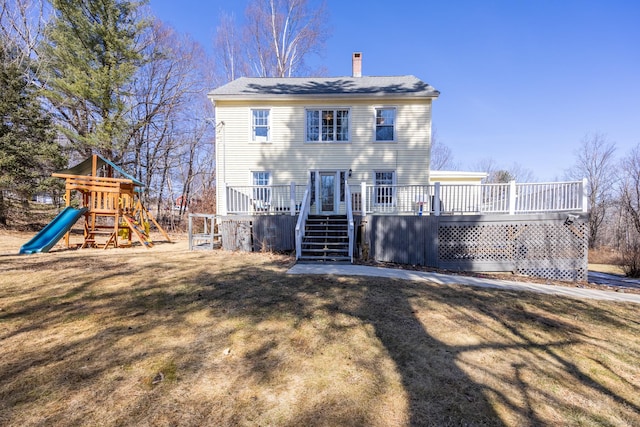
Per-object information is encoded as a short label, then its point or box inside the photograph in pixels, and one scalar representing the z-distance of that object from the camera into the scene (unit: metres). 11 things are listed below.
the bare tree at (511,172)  38.74
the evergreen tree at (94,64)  15.01
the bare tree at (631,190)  23.86
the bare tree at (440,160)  37.47
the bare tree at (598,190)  26.90
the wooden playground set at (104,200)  9.99
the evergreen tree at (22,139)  13.09
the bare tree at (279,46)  22.78
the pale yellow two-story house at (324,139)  12.84
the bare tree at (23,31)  15.19
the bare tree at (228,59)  24.34
